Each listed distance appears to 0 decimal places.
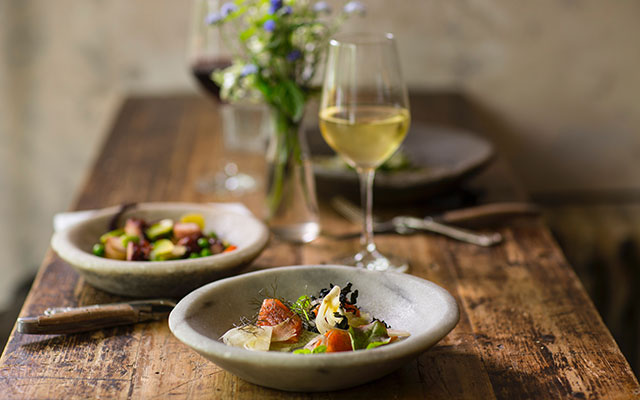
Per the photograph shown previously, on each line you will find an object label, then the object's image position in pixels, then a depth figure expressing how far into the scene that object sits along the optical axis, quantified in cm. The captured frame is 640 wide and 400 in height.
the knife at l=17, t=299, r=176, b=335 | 83
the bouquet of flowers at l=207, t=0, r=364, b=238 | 117
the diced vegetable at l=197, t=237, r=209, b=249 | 100
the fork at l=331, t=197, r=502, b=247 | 119
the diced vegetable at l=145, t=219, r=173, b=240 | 103
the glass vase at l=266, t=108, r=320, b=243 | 121
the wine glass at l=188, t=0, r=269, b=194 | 146
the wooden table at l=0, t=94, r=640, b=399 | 74
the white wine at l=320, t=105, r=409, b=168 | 100
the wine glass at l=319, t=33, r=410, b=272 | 98
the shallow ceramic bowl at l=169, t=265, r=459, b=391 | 65
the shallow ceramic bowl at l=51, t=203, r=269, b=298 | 89
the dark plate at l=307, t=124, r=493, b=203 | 130
